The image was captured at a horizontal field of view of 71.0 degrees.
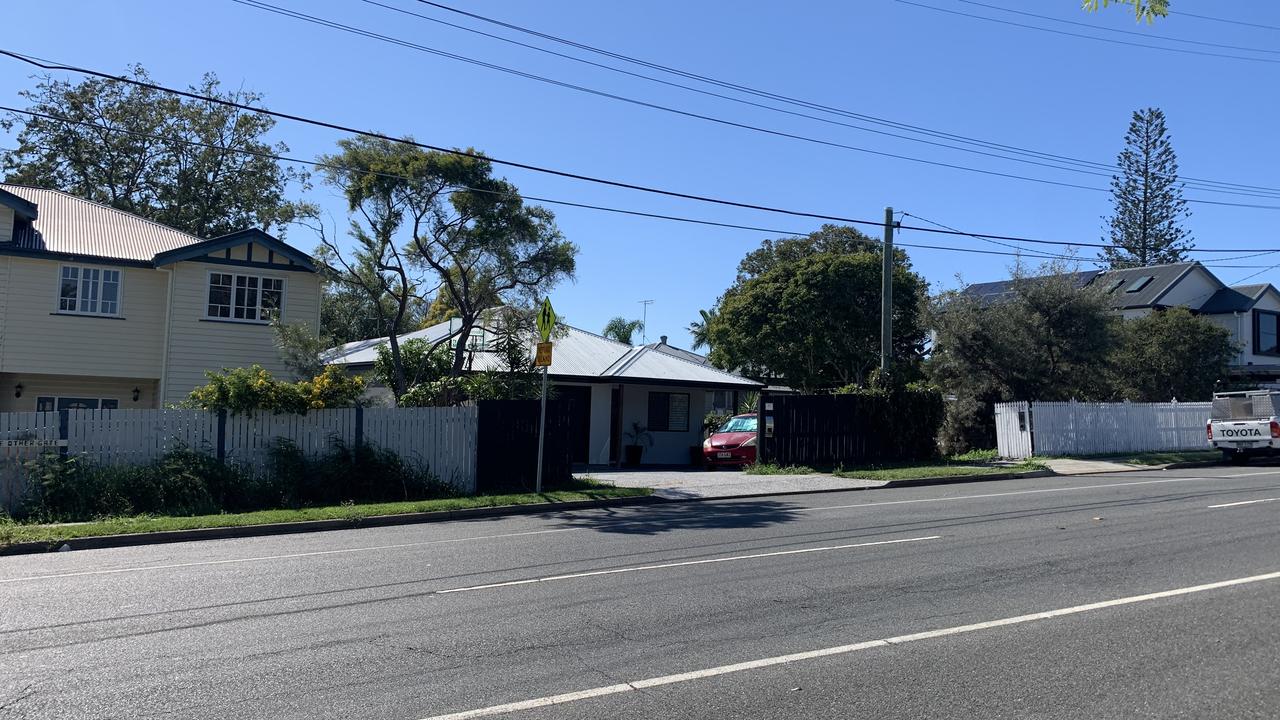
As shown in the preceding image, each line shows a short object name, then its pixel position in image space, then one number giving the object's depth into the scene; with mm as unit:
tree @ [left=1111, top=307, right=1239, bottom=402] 35062
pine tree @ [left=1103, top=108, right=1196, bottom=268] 59625
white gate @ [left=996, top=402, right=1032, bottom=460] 25531
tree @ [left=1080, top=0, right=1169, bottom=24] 7602
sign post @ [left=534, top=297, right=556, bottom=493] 16531
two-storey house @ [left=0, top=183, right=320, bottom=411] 21562
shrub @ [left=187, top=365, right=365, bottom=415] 16062
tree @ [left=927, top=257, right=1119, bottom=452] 26422
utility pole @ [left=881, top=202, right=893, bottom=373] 23312
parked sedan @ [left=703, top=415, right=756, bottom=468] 23828
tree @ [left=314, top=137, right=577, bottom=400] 19438
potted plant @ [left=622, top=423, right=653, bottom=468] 26359
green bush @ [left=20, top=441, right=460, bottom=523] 14141
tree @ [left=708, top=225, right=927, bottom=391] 42844
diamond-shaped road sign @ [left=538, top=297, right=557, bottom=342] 16609
